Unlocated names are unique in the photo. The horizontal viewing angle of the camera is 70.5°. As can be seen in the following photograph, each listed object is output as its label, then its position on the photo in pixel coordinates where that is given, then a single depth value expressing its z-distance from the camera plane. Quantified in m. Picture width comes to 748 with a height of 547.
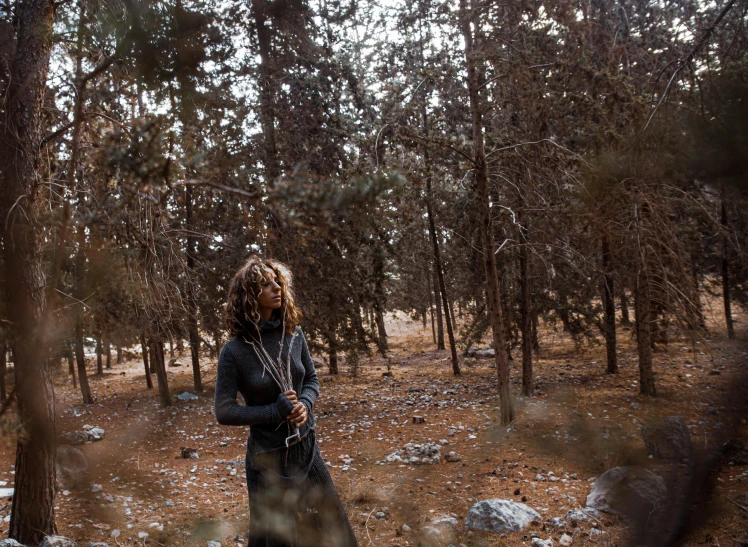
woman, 2.67
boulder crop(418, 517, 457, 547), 4.07
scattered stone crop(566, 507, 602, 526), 4.13
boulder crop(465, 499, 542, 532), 4.16
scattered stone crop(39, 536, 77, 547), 4.00
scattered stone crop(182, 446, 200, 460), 7.58
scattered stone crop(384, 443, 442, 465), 6.56
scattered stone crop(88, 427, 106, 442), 8.80
